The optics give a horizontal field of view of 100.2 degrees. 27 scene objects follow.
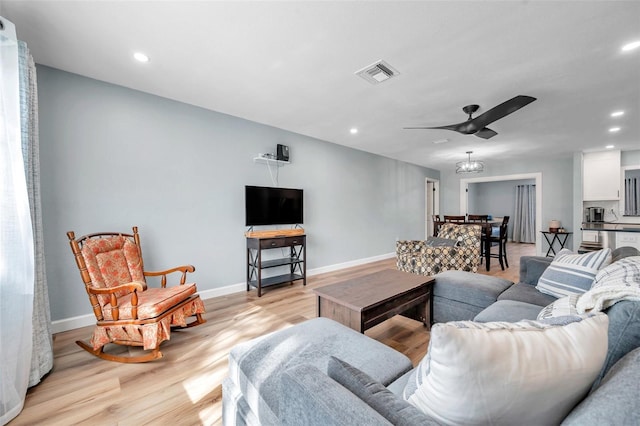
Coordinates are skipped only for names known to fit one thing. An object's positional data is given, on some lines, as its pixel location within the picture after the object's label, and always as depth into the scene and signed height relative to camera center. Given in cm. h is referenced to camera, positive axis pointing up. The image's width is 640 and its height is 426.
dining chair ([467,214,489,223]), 549 -16
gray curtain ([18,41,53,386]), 178 +6
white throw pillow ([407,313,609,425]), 58 -36
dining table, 496 -49
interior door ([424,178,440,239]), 800 +34
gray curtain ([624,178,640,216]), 530 +28
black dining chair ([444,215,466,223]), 552 -17
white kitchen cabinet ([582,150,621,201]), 525 +70
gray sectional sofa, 61 -67
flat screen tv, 381 +9
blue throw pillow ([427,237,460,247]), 426 -51
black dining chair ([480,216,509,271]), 504 -53
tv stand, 361 -74
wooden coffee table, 197 -69
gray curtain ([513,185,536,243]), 895 -15
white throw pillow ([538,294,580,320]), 119 -46
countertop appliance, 546 -8
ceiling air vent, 237 +129
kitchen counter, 379 -27
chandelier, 493 +82
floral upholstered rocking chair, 203 -72
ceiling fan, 251 +100
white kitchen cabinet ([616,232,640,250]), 356 -39
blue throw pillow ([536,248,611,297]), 192 -48
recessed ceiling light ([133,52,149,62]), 224 +133
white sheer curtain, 156 -20
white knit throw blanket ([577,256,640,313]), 95 -32
